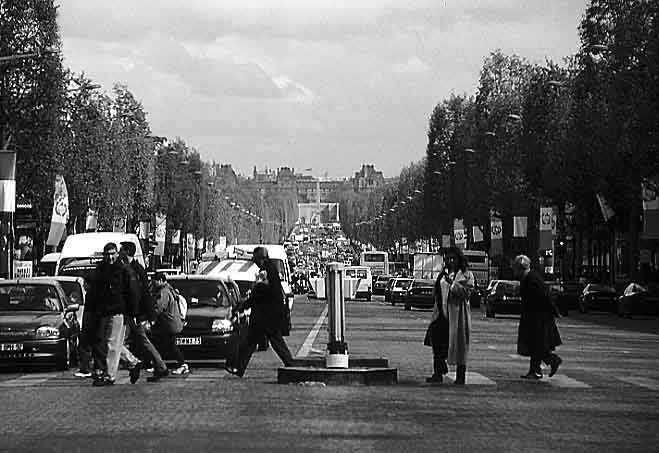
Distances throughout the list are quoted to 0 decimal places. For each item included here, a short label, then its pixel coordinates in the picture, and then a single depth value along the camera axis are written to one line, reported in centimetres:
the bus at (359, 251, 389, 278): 14650
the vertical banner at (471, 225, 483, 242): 11451
